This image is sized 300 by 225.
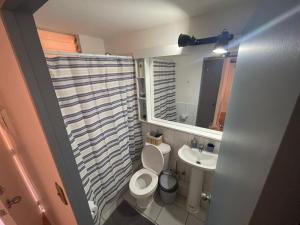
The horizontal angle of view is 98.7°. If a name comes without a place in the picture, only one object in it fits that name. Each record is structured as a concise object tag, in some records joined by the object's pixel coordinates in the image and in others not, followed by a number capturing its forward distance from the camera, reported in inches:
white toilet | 68.9
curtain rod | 42.5
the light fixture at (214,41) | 46.9
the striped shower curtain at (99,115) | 47.5
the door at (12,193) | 39.4
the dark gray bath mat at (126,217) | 65.3
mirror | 65.9
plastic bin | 70.2
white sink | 59.9
